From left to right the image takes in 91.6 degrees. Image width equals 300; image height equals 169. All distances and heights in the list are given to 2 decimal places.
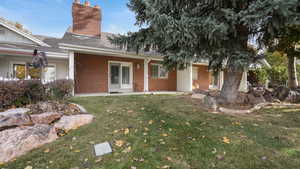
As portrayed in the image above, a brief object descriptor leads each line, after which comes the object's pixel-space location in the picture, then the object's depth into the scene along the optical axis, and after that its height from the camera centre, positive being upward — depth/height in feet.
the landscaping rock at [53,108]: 12.41 -2.36
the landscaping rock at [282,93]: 23.72 -1.81
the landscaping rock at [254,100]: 19.28 -2.45
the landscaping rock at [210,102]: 16.19 -2.40
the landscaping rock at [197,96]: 22.02 -2.21
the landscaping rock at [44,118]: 11.00 -2.80
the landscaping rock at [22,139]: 7.91 -3.47
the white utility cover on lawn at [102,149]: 8.00 -3.83
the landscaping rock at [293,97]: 22.68 -2.39
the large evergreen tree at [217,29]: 12.34 +5.18
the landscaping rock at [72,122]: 10.64 -3.10
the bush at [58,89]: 16.47 -0.88
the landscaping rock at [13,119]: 10.19 -2.72
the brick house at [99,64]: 26.68 +3.57
